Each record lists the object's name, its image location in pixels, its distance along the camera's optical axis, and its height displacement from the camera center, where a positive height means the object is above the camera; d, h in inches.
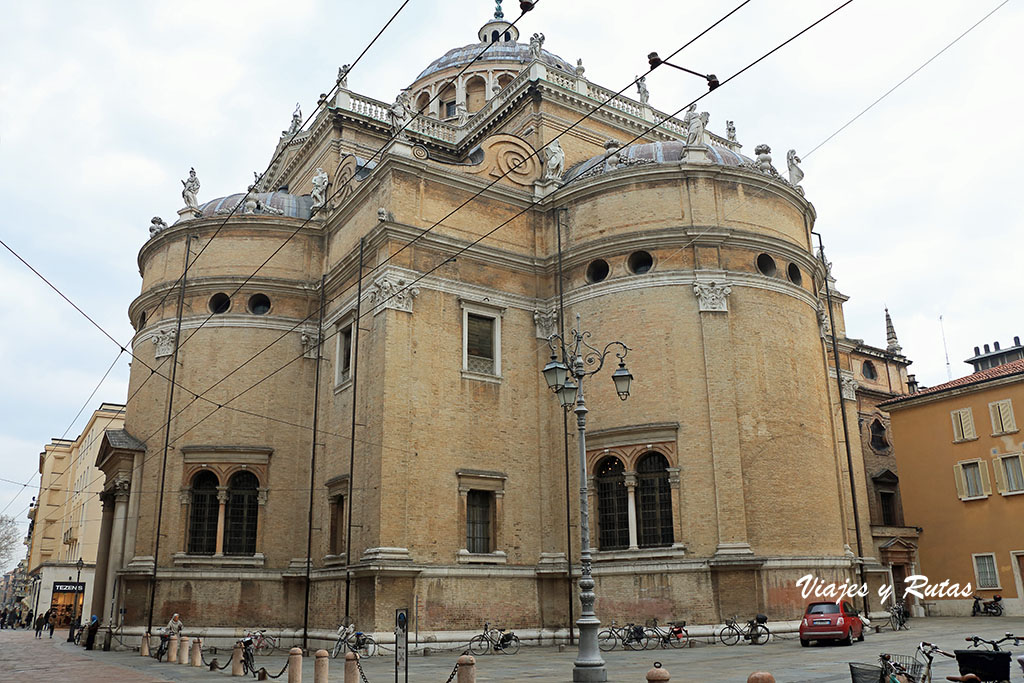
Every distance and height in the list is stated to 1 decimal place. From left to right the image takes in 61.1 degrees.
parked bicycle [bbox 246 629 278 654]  890.7 -56.3
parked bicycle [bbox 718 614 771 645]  806.5 -48.2
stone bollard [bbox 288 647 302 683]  543.2 -49.2
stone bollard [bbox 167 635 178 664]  796.6 -55.6
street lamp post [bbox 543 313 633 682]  515.2 +46.1
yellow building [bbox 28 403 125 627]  2129.7 +180.8
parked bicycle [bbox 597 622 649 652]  799.7 -51.0
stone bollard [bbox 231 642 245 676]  665.0 -54.7
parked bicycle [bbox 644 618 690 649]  805.2 -49.7
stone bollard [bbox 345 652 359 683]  493.4 -46.2
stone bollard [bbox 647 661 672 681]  349.4 -36.6
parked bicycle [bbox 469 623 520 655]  823.7 -54.9
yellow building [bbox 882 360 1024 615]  1243.8 +140.4
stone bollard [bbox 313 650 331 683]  517.7 -46.4
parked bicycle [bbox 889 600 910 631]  991.6 -46.1
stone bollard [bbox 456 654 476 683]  459.5 -44.5
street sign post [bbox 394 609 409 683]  483.8 -29.8
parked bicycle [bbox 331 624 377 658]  790.5 -51.5
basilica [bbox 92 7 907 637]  872.3 +190.2
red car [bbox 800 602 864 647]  763.4 -39.0
